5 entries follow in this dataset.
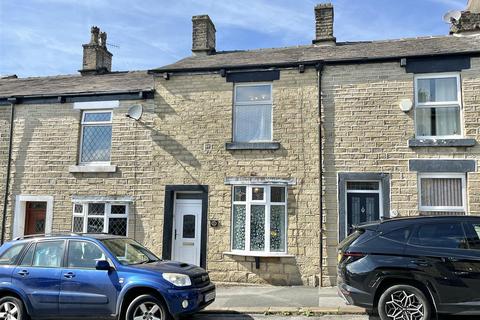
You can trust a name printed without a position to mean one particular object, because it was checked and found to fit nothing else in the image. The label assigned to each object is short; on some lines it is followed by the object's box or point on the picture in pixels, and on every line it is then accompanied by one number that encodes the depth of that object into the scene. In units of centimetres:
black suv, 655
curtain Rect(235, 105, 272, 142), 1227
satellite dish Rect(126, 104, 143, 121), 1278
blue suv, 709
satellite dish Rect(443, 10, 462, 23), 1280
